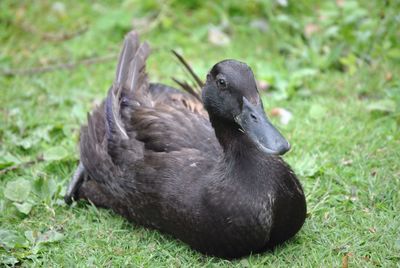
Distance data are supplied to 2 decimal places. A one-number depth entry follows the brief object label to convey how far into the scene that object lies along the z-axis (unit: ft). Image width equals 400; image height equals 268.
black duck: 22.48
